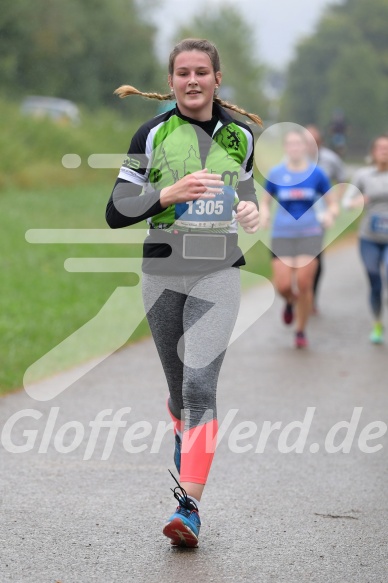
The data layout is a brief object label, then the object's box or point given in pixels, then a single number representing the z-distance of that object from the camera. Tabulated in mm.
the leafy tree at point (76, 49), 51112
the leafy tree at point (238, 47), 111375
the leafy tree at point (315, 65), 109062
